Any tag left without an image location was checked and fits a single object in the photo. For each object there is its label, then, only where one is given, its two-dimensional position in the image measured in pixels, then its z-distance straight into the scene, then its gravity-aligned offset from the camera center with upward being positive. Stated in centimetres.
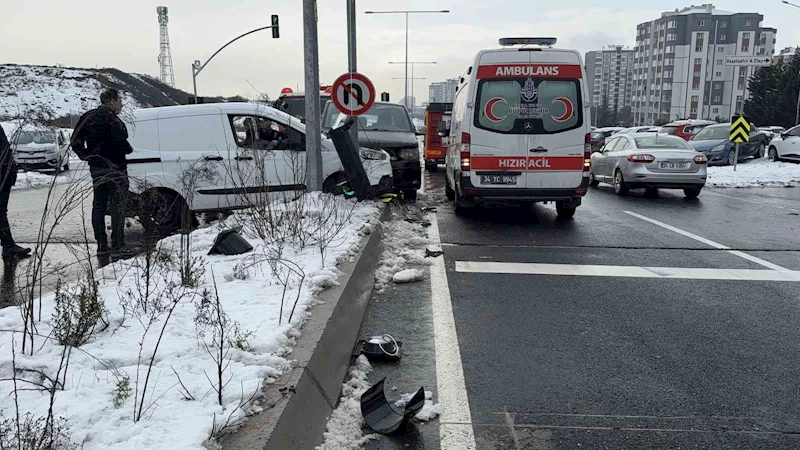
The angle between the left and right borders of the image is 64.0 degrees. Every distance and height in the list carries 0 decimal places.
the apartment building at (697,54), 10606 +1120
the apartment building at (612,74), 13638 +1042
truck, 2312 -84
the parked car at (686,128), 3098 -37
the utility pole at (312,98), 916 +30
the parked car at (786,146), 2353 -93
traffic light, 3375 +471
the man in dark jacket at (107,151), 691 -36
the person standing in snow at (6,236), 722 -132
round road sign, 992 +39
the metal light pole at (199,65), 3384 +305
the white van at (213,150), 896 -44
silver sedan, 1401 -98
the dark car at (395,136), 1214 -32
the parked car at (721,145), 2388 -90
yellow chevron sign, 2055 -30
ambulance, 1007 -8
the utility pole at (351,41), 1172 +142
